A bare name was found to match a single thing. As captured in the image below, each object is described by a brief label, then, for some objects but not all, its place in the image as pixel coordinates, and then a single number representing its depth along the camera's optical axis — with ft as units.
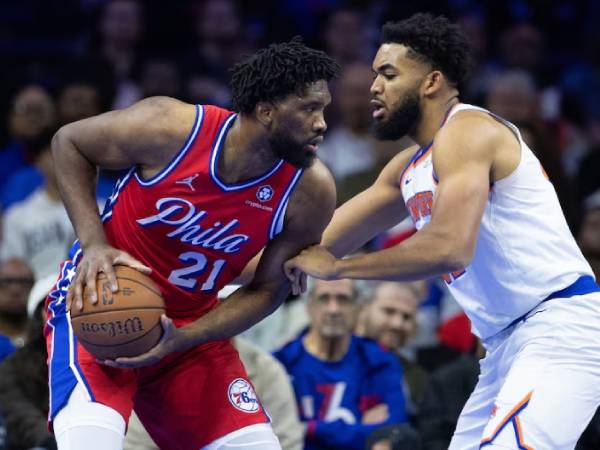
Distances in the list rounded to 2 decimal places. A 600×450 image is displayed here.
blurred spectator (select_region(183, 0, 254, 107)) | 68.23
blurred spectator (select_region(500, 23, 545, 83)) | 70.44
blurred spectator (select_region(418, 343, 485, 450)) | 45.32
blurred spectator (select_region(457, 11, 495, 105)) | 70.33
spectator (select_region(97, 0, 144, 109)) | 68.95
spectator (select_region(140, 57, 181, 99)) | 65.57
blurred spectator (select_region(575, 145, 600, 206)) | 65.36
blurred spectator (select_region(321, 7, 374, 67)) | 69.97
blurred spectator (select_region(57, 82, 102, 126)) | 62.64
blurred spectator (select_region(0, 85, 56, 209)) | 62.44
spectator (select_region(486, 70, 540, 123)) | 61.36
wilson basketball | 30.58
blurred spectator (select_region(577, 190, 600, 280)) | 52.42
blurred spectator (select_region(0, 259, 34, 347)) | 49.57
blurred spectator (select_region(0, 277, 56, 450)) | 43.32
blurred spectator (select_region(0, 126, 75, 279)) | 57.93
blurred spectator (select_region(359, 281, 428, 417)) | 52.03
